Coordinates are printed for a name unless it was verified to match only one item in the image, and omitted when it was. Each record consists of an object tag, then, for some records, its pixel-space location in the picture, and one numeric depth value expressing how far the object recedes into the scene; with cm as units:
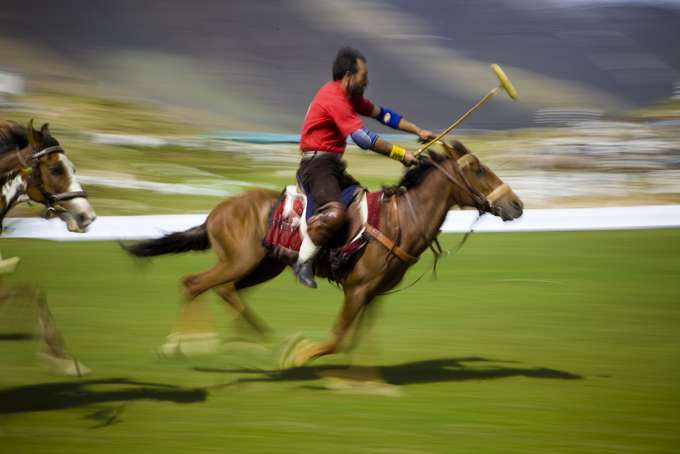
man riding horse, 1399
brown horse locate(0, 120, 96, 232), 1293
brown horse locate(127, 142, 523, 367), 1418
